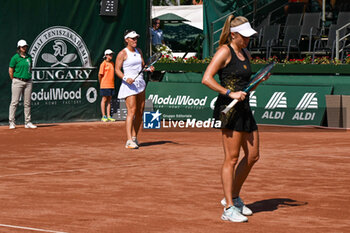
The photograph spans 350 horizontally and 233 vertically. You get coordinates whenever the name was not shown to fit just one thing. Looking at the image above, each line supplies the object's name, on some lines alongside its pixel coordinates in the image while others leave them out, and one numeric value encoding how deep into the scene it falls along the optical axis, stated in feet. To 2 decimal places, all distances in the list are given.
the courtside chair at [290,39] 68.49
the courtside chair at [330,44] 65.39
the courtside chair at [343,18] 67.08
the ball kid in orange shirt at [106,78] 61.03
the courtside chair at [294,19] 73.59
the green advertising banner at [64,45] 57.36
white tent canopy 106.33
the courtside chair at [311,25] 69.77
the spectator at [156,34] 71.61
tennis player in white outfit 40.57
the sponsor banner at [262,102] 56.13
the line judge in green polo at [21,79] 52.80
